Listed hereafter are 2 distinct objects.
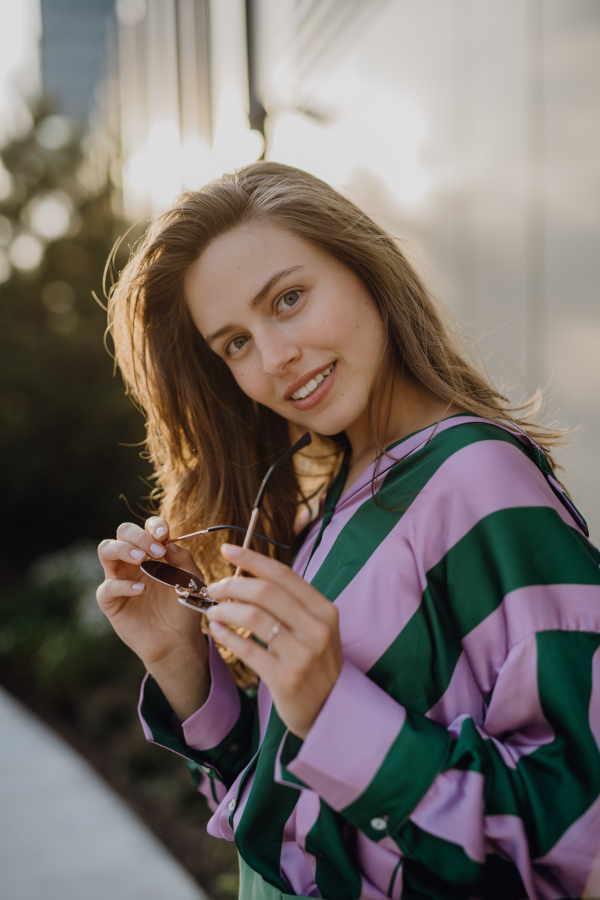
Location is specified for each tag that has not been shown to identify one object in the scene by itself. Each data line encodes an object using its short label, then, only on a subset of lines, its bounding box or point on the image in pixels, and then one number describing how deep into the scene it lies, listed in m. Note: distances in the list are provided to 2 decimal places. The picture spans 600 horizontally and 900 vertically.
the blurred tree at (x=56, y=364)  8.19
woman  0.90
